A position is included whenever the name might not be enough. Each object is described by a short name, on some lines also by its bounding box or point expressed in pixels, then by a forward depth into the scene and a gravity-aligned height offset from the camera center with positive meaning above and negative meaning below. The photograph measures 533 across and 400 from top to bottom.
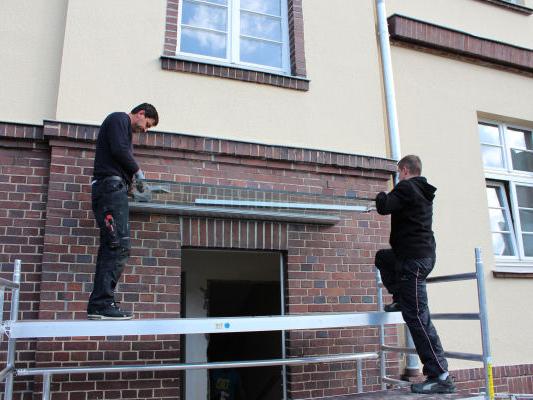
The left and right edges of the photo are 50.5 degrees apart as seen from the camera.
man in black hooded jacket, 4.06 +0.54
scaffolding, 3.56 +0.06
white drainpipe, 6.10 +2.70
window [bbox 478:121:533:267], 6.89 +1.72
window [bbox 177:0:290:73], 5.64 +3.02
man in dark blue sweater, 3.99 +0.97
